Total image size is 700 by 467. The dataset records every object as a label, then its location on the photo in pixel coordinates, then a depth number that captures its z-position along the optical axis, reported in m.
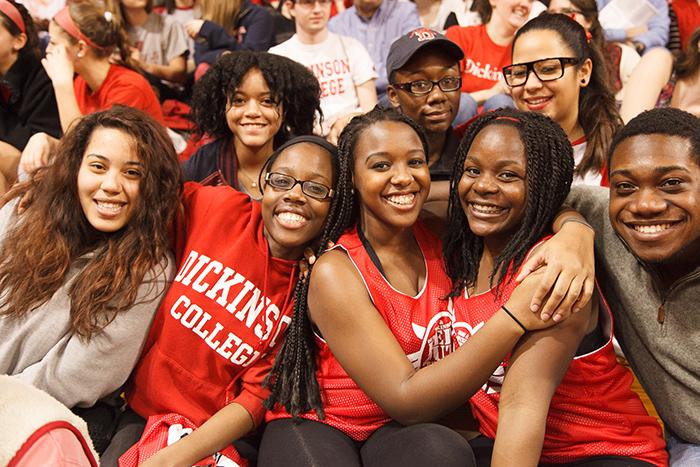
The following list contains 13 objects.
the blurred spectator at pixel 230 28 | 4.30
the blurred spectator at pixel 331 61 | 3.94
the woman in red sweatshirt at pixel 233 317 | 2.06
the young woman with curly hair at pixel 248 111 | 2.80
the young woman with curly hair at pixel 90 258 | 2.04
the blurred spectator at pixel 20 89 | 3.49
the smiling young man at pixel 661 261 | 1.71
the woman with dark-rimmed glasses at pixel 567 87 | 2.66
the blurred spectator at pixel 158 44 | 4.53
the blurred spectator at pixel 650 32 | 4.36
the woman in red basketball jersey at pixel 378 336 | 1.69
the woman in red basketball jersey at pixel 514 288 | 1.79
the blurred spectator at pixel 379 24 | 4.48
